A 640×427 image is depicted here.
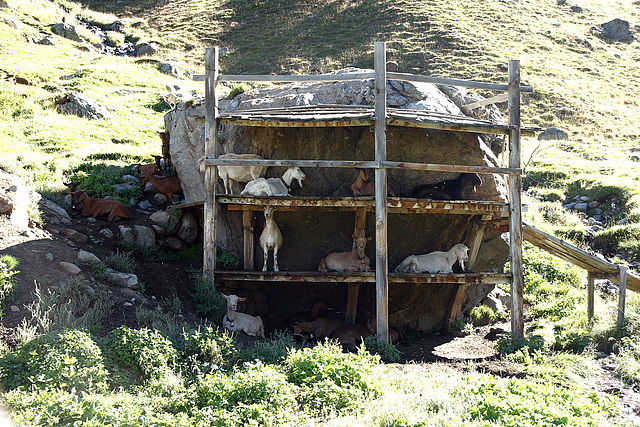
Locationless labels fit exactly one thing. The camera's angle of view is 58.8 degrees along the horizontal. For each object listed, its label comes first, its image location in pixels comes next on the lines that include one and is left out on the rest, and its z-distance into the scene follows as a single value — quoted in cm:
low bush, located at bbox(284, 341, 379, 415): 752
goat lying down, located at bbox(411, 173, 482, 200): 1359
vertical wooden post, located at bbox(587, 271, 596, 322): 1304
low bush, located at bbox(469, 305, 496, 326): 1488
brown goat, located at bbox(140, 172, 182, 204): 1588
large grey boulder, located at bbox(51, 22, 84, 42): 3797
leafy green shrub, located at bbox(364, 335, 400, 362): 1077
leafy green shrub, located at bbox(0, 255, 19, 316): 902
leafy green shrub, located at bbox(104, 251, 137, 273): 1171
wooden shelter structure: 1185
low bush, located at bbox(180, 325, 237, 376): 865
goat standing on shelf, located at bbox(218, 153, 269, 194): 1352
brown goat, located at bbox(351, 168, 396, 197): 1309
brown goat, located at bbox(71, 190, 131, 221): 1419
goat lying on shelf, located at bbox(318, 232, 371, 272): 1295
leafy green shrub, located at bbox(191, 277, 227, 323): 1124
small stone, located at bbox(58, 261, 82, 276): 1048
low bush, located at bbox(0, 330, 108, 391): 725
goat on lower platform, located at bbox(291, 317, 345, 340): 1220
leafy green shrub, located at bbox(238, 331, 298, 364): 928
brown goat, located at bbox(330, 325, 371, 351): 1166
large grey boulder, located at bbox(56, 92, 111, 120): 2328
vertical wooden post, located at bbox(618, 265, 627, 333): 1201
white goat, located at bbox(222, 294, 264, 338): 1113
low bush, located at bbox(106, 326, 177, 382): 820
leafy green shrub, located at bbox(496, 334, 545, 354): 1137
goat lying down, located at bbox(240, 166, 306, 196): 1273
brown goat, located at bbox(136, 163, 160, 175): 1693
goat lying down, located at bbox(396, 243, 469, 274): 1326
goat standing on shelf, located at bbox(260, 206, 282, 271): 1277
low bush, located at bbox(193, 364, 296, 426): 682
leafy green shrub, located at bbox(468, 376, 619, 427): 683
